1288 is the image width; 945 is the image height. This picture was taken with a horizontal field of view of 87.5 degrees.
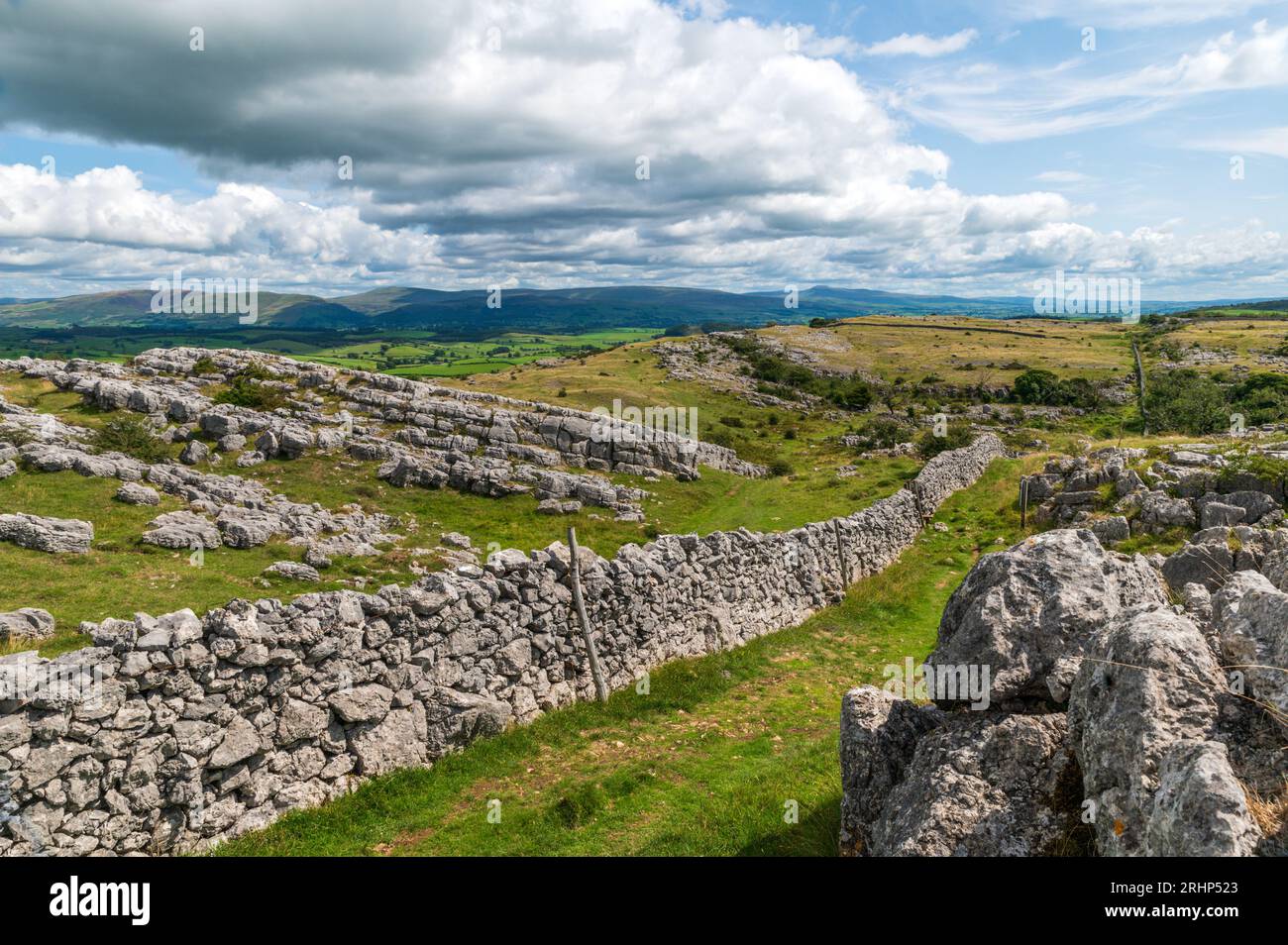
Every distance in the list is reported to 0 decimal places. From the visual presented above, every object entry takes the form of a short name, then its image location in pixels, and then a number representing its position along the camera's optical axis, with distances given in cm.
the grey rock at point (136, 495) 2697
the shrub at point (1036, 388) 10138
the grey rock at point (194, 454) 3559
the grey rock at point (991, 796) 593
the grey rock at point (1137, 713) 515
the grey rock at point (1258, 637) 530
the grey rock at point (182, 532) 2336
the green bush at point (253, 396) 4775
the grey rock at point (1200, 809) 434
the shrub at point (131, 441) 3366
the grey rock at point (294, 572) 2264
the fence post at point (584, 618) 1509
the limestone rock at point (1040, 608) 706
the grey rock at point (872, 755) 744
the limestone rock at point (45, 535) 2050
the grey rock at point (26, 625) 1364
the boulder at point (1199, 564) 1157
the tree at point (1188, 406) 6175
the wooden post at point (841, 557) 2445
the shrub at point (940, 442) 5297
